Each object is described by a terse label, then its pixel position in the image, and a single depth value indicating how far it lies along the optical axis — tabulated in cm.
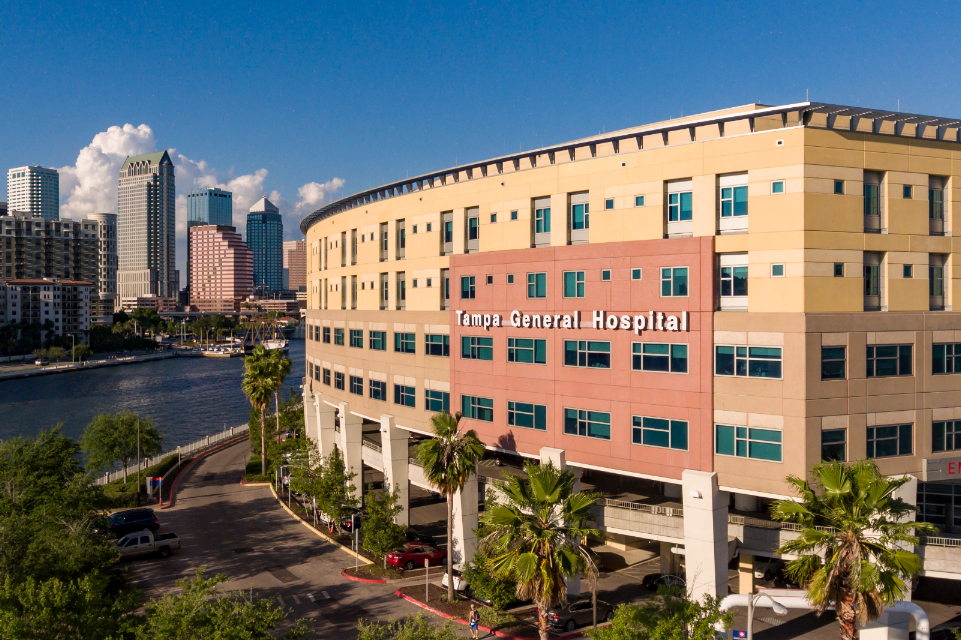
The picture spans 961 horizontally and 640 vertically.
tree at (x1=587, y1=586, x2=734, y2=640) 2091
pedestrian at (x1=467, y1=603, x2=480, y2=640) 3169
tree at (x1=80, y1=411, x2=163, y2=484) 6265
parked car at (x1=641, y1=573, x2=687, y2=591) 3659
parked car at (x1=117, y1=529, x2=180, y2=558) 4294
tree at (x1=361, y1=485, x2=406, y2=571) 4044
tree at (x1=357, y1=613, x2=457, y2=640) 1930
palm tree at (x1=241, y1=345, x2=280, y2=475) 6750
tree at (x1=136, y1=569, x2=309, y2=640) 1848
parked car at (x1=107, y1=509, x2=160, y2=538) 4497
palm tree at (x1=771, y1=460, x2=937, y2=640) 2075
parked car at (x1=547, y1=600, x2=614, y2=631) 3267
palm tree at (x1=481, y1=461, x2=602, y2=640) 2545
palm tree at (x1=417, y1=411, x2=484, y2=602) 3547
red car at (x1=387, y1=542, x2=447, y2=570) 4162
